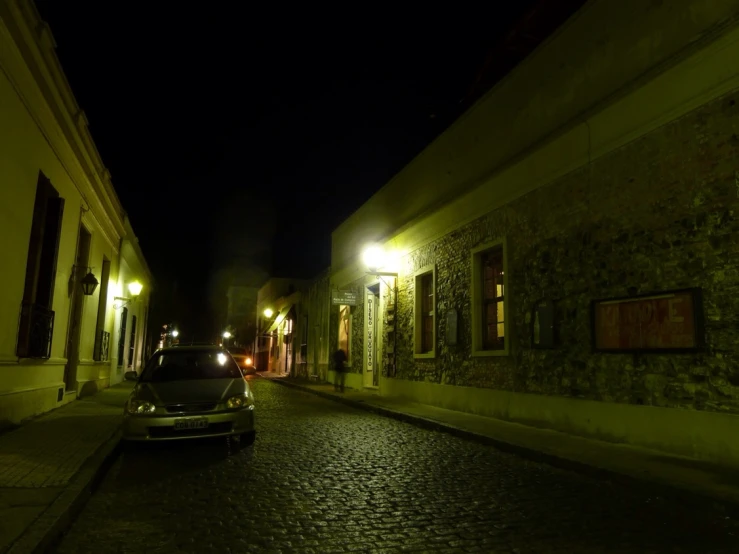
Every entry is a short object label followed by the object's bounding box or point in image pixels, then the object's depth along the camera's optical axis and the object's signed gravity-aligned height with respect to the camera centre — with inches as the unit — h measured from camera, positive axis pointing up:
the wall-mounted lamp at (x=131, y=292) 784.9 +103.1
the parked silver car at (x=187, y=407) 305.6 -22.1
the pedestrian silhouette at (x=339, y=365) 818.8 +4.4
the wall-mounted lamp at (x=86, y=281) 539.2 +77.5
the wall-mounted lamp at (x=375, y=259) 707.4 +134.3
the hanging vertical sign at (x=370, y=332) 788.0 +49.6
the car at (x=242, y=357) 1163.0 +20.5
